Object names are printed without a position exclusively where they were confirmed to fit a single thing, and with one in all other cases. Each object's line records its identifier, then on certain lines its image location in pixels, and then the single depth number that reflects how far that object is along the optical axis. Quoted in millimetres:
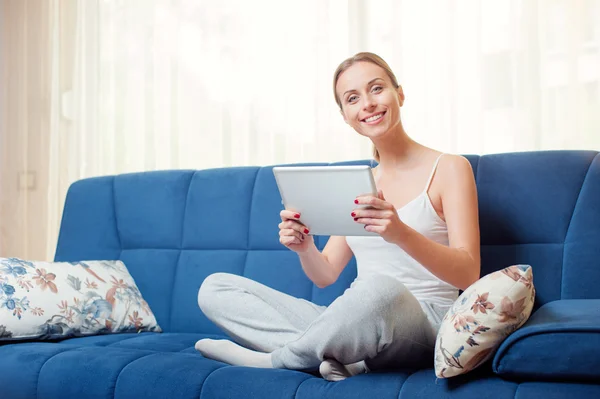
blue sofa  1360
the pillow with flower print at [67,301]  2168
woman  1505
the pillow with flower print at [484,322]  1360
